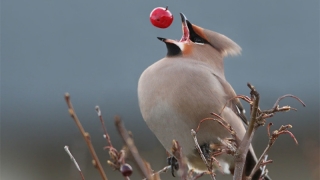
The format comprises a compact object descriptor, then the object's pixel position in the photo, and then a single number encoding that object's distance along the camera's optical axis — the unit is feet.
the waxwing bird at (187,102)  24.62
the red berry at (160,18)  23.44
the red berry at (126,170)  14.48
